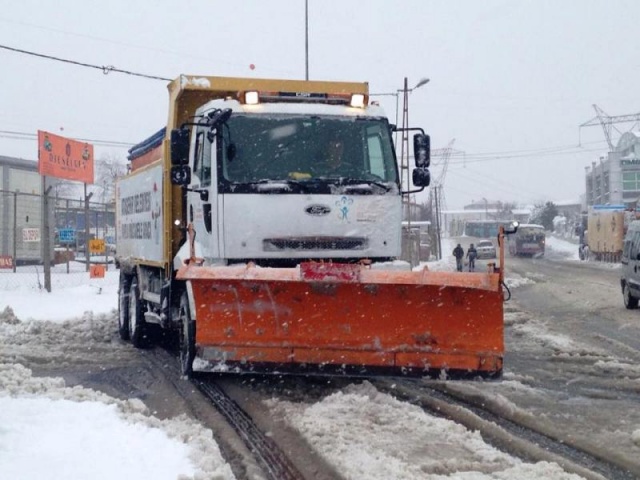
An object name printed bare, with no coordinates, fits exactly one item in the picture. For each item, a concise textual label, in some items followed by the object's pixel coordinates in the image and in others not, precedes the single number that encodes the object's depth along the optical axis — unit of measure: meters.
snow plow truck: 7.66
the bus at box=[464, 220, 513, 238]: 91.09
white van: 18.05
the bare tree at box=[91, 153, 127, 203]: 73.35
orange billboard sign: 22.48
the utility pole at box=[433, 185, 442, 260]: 62.28
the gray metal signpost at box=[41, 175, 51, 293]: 18.44
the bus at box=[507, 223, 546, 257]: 75.81
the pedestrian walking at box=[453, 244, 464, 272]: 32.86
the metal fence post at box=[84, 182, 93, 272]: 20.98
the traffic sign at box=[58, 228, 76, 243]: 25.50
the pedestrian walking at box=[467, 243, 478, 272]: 33.03
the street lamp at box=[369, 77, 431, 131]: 32.03
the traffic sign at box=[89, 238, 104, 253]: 25.00
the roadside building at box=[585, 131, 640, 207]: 89.88
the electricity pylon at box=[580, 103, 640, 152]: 100.00
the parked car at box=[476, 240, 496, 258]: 63.81
